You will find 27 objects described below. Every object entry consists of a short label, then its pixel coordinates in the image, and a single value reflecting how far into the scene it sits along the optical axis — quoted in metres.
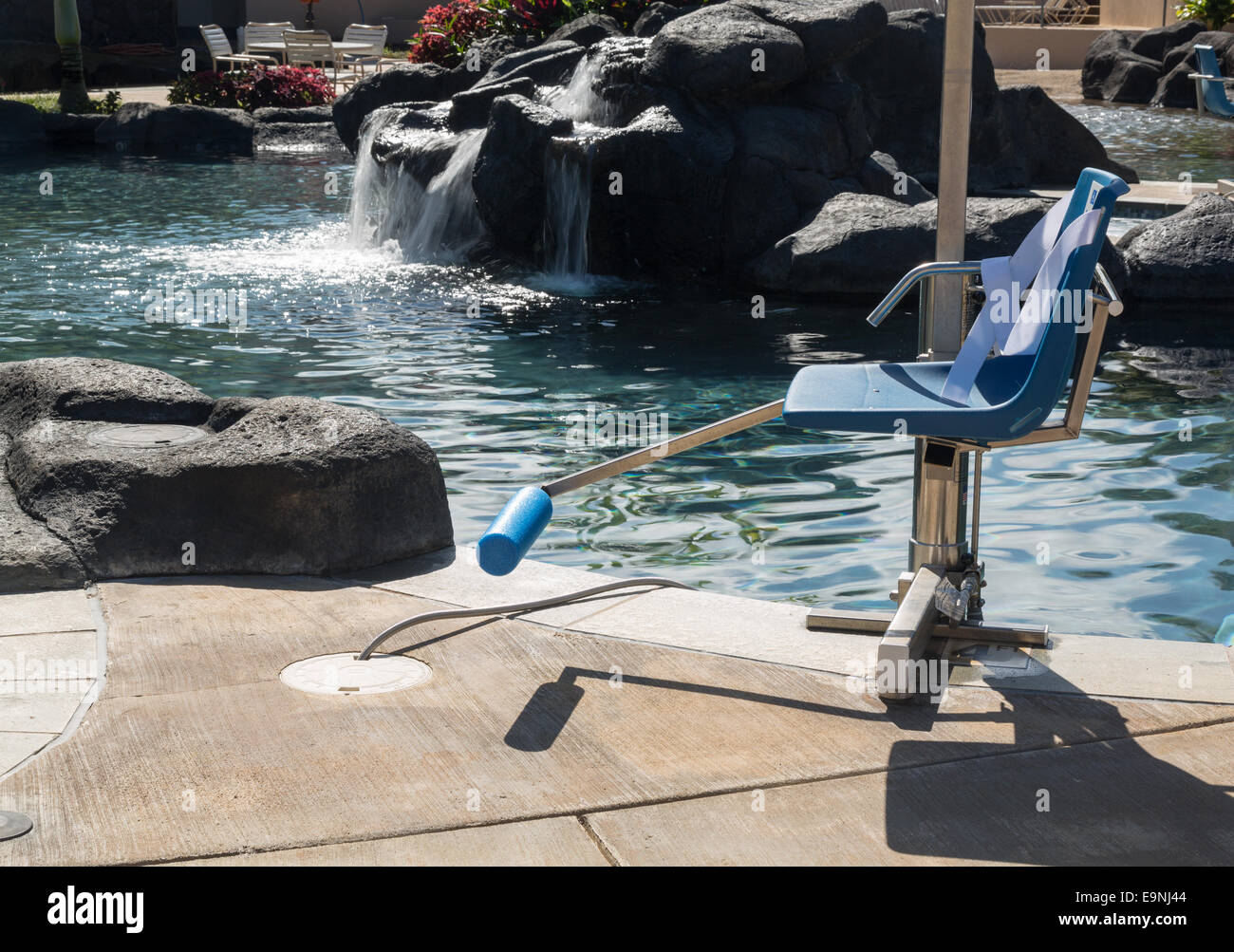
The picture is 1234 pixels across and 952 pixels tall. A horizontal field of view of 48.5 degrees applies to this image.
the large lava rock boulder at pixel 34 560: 4.68
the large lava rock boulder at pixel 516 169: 14.47
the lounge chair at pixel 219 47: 29.83
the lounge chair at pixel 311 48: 30.52
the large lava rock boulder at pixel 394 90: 21.41
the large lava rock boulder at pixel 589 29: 18.42
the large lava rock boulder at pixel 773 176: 13.87
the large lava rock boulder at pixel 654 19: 17.41
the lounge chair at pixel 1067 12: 41.75
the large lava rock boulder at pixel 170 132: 24.36
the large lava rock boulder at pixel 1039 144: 18.23
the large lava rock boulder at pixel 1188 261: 11.83
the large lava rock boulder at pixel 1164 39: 33.75
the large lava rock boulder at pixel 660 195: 13.70
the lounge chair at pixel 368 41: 30.95
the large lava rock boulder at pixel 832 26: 14.63
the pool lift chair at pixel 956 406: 3.63
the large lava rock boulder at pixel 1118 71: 32.28
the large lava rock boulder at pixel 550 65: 16.91
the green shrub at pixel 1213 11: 35.19
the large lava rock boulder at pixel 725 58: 14.05
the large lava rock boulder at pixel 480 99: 16.20
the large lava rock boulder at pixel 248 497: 4.94
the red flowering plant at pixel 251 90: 26.88
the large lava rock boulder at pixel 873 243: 12.09
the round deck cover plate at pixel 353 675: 3.99
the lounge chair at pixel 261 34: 32.78
